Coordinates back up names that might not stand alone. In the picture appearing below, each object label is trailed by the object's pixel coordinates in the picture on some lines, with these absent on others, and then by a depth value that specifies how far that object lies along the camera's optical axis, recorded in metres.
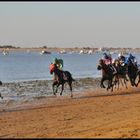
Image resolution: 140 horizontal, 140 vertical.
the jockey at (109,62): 31.90
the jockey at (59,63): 29.56
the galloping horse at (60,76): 28.83
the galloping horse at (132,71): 34.12
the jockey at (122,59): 34.64
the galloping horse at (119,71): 33.34
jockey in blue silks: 34.17
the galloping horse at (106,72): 30.59
